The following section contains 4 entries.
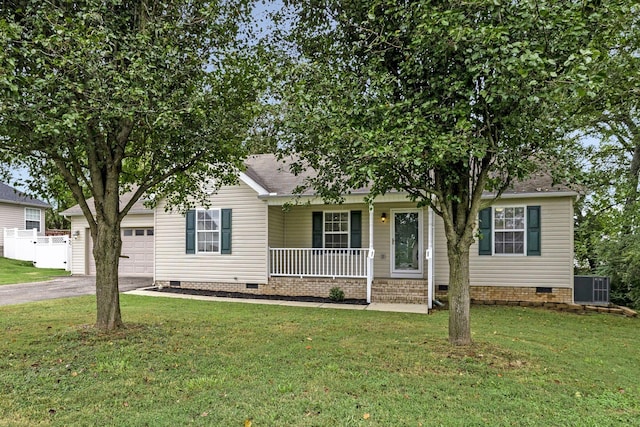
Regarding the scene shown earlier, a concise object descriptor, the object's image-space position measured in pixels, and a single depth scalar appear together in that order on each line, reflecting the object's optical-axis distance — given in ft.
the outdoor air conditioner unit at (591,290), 34.78
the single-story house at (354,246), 35.06
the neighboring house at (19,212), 73.09
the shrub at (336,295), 35.70
